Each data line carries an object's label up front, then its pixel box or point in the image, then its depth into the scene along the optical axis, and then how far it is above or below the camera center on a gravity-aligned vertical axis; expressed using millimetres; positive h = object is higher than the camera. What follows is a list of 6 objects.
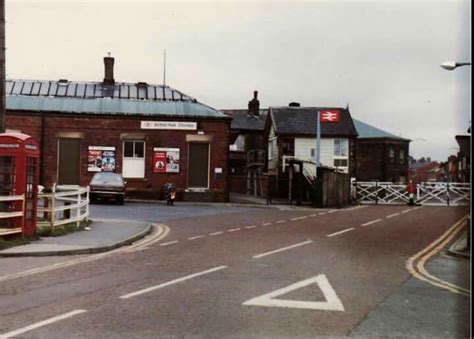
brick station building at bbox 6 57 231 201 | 33375 +1806
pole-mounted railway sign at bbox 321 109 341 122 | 42281 +4665
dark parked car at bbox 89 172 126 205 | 27438 -760
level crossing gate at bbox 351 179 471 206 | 37438 -970
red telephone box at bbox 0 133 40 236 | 12484 -214
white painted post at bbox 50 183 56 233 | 13952 -935
